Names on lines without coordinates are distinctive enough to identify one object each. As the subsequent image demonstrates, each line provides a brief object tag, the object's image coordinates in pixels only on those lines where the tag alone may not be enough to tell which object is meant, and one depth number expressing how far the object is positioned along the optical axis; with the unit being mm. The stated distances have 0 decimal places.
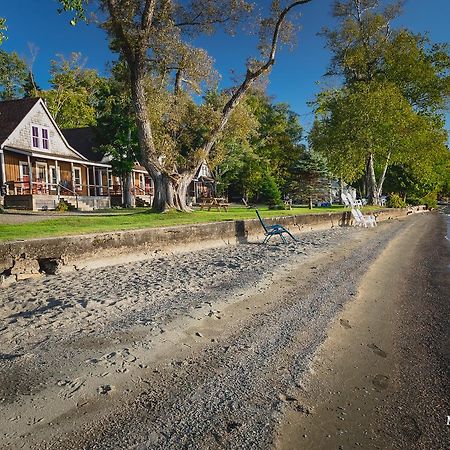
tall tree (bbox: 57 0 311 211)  14688
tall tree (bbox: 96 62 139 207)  21906
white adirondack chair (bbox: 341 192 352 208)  19520
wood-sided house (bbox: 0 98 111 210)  20709
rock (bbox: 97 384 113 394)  2758
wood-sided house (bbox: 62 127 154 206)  29109
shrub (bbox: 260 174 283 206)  36156
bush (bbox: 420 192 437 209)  49938
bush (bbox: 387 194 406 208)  35938
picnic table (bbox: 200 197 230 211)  20719
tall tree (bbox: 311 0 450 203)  26766
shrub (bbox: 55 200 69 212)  19858
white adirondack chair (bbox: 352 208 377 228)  19125
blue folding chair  10898
